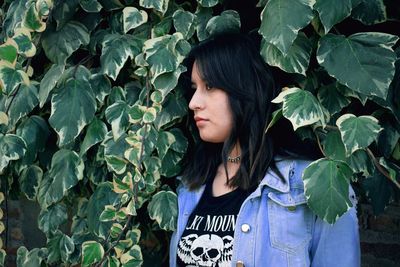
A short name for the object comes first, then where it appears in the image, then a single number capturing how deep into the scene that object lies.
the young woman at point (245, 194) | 1.54
